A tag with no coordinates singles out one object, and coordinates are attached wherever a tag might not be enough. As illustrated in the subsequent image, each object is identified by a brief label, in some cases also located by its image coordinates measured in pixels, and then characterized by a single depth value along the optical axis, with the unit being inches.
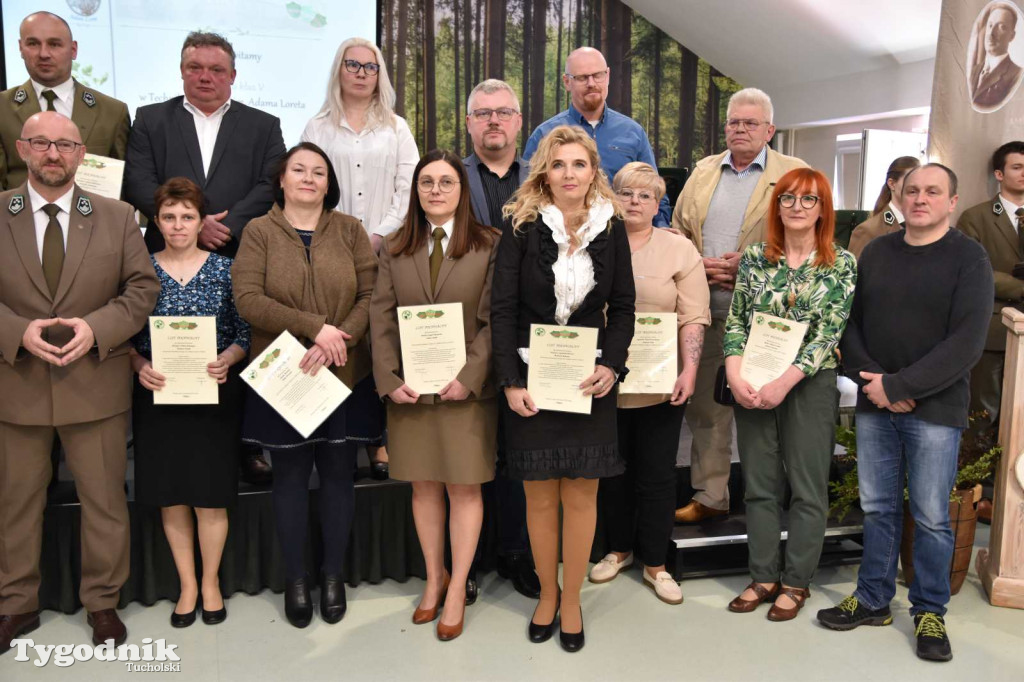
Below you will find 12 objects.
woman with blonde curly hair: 101.8
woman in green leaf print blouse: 108.7
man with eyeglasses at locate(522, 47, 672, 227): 138.1
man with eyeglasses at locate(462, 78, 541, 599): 124.2
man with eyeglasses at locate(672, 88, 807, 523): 128.6
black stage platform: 119.3
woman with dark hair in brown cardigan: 106.8
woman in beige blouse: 114.4
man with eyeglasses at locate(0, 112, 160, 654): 102.8
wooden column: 119.0
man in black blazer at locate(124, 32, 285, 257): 124.2
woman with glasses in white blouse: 129.5
